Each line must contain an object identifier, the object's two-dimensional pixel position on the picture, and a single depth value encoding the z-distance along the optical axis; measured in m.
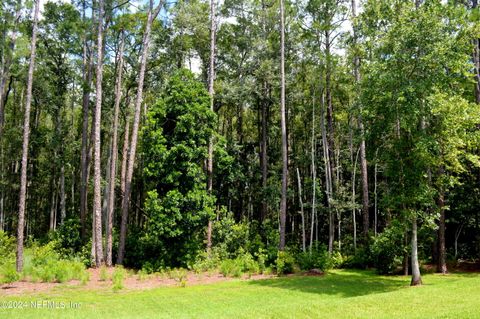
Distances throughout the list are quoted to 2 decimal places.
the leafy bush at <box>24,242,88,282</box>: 14.55
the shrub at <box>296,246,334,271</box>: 18.14
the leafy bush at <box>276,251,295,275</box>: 17.51
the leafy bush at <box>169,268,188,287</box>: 15.39
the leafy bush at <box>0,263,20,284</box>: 14.03
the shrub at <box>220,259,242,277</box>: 16.86
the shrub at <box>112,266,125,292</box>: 13.16
